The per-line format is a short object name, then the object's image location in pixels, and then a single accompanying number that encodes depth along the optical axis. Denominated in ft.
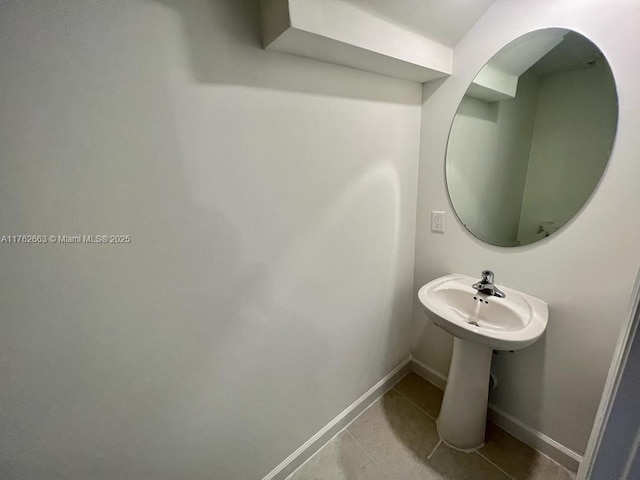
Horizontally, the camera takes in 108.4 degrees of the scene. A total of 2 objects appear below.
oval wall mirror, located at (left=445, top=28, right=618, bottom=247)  2.84
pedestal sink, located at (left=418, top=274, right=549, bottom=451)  3.30
